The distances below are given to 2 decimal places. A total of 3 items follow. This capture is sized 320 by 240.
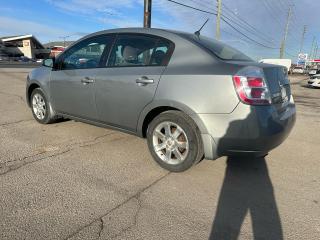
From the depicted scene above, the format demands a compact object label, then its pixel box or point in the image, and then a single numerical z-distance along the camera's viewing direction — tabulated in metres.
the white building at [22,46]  67.69
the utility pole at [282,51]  52.78
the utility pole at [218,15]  24.70
